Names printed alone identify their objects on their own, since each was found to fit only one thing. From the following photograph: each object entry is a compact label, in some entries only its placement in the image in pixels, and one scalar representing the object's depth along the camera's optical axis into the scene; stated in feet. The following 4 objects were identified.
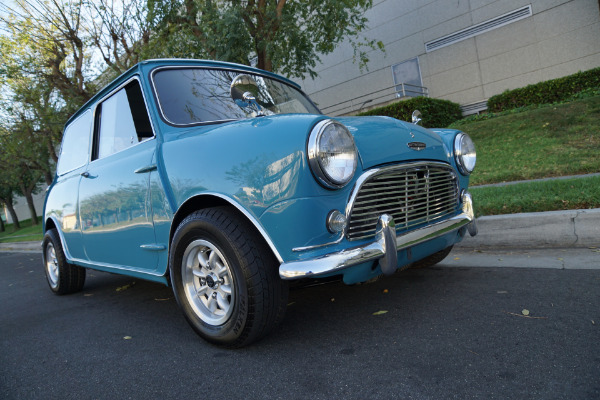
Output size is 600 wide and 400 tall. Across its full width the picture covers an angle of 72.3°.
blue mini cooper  6.62
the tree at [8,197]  106.91
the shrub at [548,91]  40.75
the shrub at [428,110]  47.26
